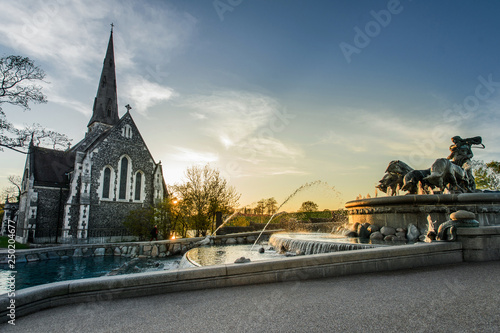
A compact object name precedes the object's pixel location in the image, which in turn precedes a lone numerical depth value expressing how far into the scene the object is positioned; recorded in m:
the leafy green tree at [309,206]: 41.61
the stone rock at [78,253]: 19.74
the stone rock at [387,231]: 11.09
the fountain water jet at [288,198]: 15.02
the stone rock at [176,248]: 18.75
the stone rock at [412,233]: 10.38
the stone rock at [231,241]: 18.61
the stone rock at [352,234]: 12.27
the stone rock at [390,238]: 10.77
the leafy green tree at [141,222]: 26.86
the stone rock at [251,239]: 19.50
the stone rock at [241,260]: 6.23
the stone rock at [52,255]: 18.97
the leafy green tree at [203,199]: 26.41
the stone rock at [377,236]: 11.15
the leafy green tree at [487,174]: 34.56
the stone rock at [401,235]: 10.64
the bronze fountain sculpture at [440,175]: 11.48
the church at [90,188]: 27.44
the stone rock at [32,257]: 18.12
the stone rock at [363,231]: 11.76
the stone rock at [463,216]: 6.80
